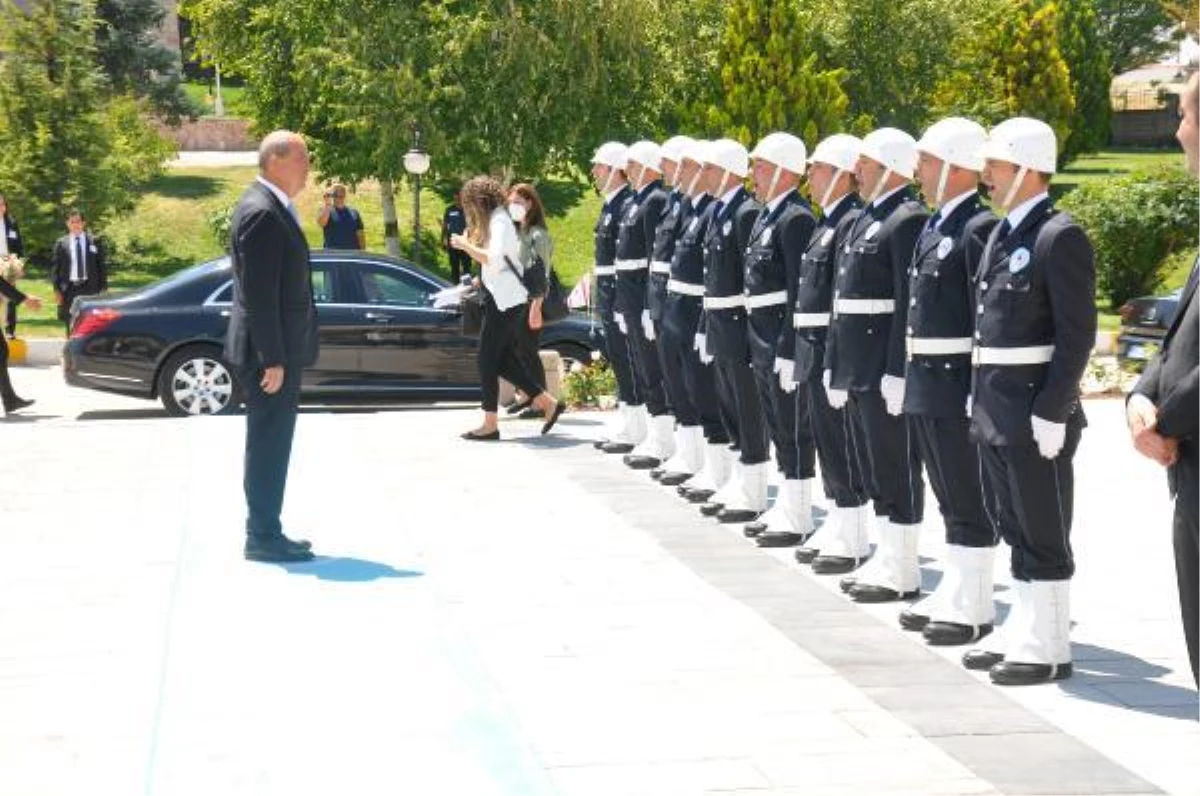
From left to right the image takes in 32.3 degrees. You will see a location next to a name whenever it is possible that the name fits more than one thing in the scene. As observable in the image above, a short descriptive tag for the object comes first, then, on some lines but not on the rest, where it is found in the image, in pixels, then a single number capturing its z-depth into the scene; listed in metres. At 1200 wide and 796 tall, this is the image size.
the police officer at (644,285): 13.10
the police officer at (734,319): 11.20
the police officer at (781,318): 10.39
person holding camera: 23.41
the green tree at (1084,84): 57.56
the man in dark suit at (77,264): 24.31
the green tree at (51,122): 31.88
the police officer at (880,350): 9.12
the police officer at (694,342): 11.89
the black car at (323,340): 17.19
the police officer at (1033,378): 7.57
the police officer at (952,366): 8.30
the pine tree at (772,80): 36.84
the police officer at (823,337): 9.73
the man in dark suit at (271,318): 9.52
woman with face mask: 14.59
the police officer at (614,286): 13.70
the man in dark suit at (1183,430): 5.33
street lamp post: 31.91
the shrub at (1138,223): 28.23
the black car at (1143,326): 18.94
